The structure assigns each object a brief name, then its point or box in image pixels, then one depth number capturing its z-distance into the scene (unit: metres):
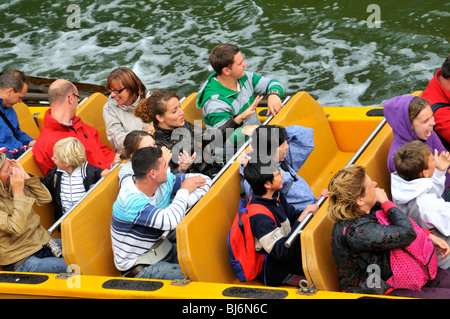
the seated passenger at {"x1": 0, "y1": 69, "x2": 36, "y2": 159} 7.39
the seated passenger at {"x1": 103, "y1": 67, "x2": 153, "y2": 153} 7.36
